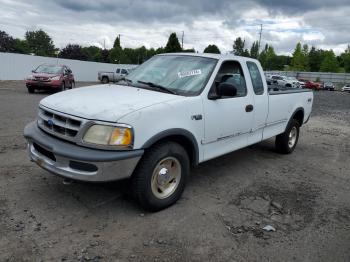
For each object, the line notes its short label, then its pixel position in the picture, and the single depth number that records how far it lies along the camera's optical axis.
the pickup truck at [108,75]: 35.12
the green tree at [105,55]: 84.55
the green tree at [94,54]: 88.49
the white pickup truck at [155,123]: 3.49
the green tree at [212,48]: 79.22
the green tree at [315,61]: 89.06
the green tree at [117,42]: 91.50
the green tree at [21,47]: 82.00
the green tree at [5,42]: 72.75
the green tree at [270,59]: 95.19
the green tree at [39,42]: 96.69
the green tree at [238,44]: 116.38
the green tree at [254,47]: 120.09
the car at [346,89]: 49.38
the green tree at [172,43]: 55.12
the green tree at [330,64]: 78.06
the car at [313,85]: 51.34
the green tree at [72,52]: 70.75
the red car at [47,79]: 17.08
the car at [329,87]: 51.94
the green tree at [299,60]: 81.75
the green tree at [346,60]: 79.62
